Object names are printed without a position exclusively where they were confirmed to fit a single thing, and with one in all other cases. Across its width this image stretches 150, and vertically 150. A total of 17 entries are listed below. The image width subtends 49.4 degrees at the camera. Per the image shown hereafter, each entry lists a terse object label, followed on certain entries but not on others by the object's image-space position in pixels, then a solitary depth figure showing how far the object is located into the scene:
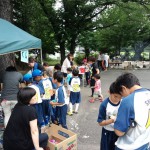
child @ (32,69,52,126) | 3.40
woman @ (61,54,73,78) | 6.69
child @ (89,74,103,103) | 5.54
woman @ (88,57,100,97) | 6.21
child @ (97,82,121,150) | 2.05
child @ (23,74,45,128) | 3.39
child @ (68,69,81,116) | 4.48
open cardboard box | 2.43
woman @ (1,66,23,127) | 3.42
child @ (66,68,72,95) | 4.97
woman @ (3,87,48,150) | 2.13
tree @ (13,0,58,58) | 9.95
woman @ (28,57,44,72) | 4.67
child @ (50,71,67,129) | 3.32
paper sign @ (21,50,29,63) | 3.98
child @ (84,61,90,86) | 7.56
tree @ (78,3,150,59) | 12.14
